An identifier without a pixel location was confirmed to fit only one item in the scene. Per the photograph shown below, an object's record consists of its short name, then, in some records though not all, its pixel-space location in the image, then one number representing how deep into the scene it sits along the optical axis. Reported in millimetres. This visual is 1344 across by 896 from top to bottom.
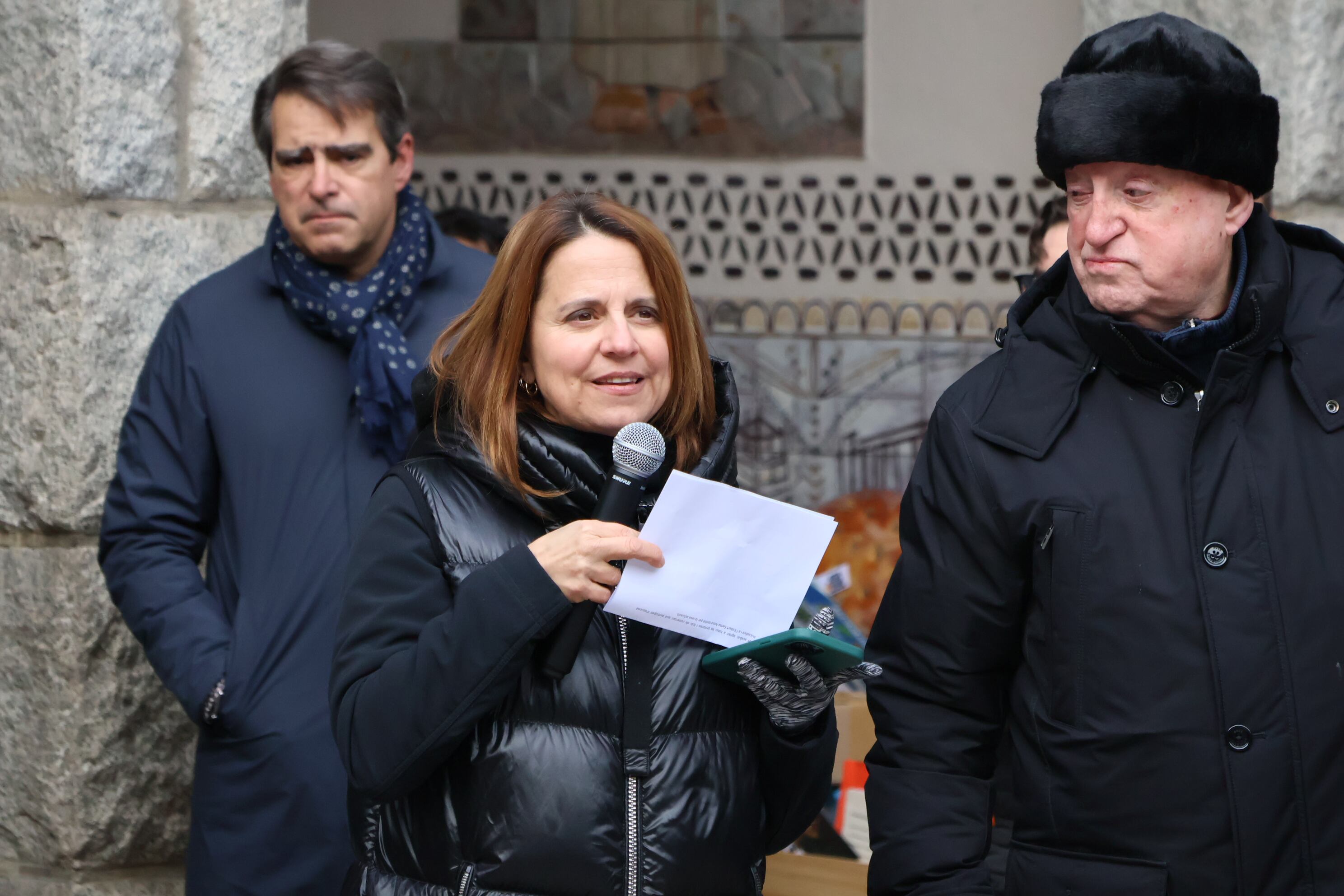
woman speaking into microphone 3994
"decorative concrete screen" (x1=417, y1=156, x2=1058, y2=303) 10594
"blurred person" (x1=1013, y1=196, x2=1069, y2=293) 6441
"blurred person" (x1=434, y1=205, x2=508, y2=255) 9633
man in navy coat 5750
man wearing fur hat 3947
